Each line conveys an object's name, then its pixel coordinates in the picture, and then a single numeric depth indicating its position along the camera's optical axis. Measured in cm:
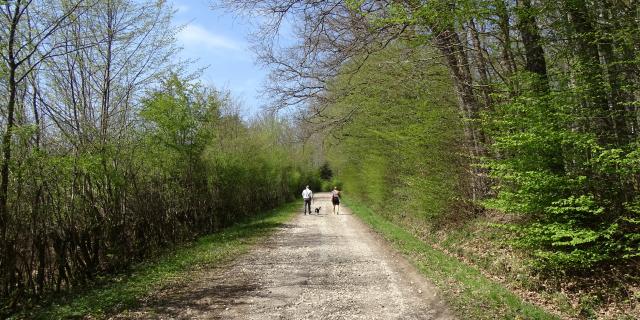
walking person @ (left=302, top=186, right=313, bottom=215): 2703
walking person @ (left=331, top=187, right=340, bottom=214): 2792
